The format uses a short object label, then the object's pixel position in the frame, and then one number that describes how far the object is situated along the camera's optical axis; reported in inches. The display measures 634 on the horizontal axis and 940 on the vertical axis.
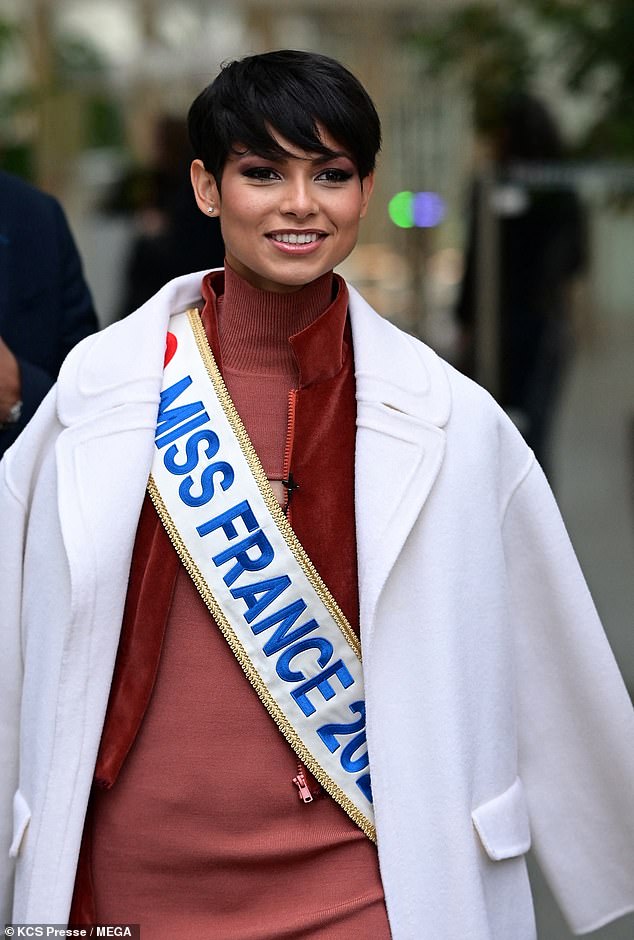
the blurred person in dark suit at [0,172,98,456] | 229.0
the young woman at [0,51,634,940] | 175.8
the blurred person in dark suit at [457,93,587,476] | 433.7
